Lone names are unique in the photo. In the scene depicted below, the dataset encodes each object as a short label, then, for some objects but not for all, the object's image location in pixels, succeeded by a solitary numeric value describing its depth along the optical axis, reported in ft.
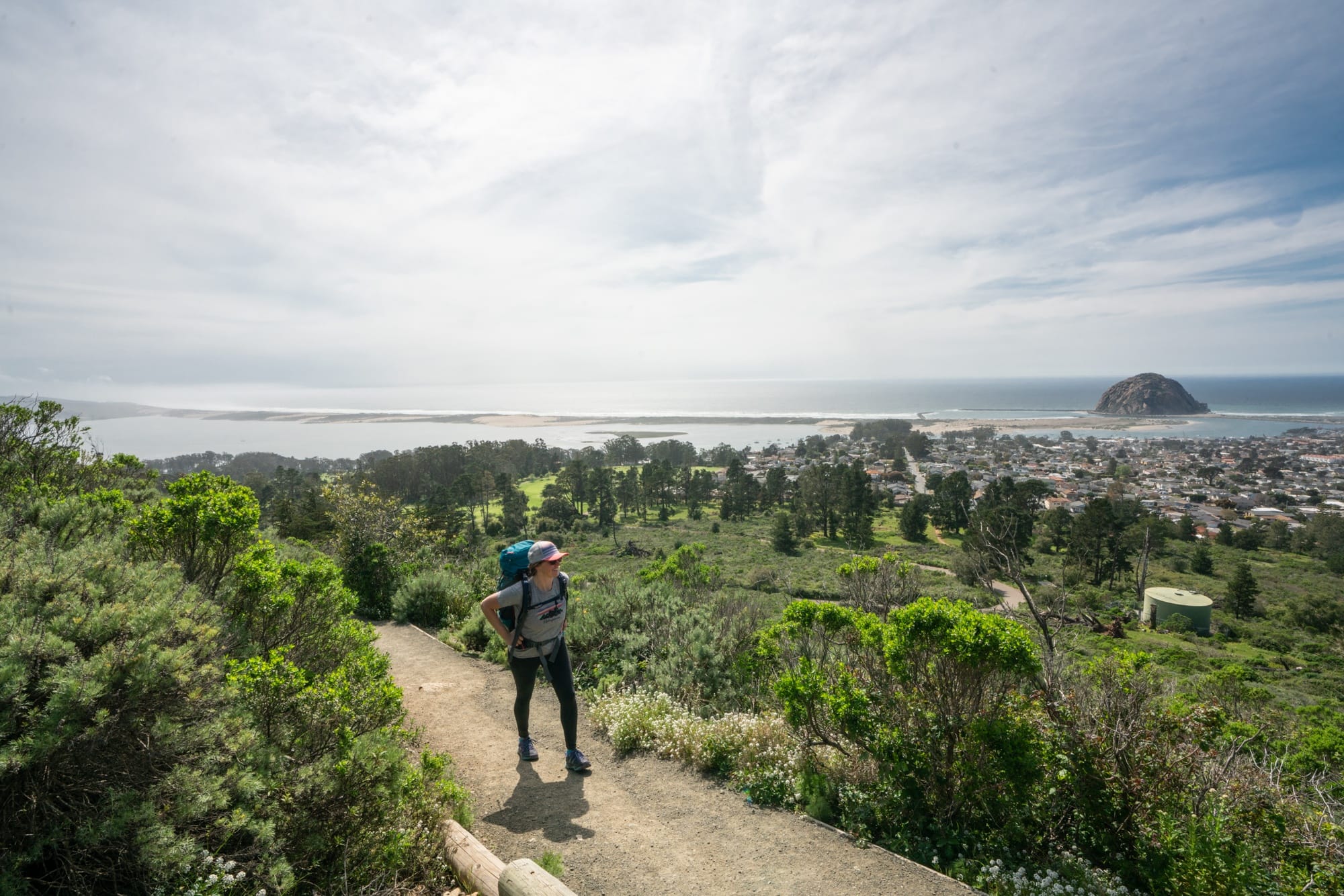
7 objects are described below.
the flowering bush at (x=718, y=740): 13.33
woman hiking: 13.17
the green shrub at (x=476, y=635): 25.38
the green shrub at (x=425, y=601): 30.86
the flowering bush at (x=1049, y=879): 9.52
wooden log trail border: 8.30
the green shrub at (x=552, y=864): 9.98
